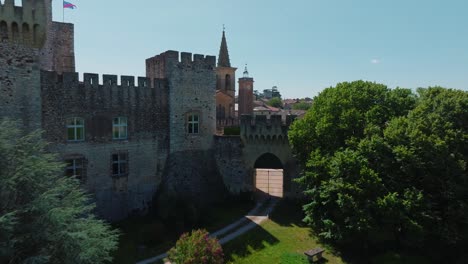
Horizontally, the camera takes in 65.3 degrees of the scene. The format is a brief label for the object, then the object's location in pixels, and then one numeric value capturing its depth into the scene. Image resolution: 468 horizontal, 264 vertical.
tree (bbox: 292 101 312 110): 92.56
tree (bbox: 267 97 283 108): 99.88
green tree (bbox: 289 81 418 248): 18.05
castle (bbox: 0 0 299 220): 17.94
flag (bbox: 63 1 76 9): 23.78
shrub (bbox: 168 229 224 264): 15.49
